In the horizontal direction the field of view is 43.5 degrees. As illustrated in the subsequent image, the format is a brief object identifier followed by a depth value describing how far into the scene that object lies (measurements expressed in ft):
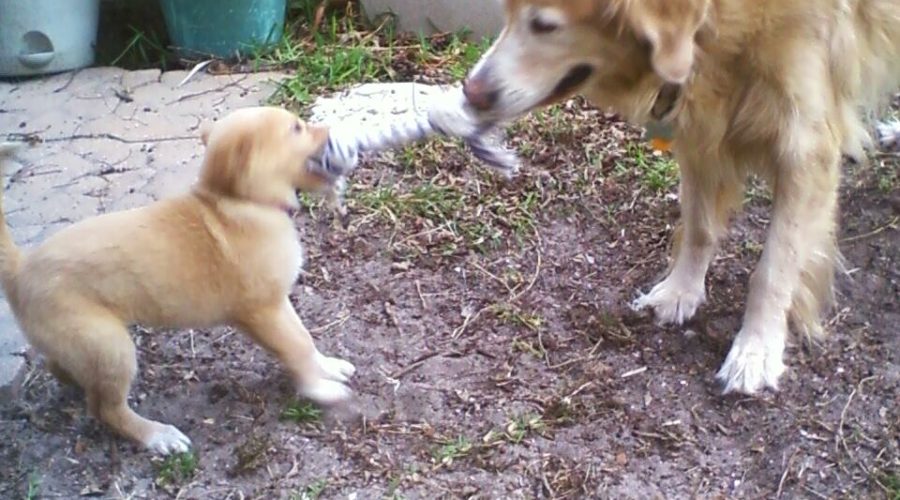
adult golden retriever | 9.52
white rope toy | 10.34
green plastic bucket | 16.67
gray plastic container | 16.61
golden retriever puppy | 9.18
